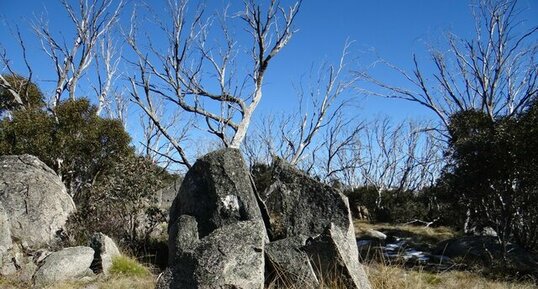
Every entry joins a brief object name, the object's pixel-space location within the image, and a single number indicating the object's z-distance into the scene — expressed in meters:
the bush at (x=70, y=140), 10.88
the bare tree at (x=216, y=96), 12.43
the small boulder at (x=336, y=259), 4.19
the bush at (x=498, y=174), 7.50
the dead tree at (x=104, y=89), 17.41
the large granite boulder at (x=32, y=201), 7.89
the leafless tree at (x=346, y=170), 29.00
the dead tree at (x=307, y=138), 17.16
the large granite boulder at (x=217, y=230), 3.84
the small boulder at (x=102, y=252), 6.62
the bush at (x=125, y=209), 8.46
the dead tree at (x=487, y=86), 14.18
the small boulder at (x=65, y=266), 6.05
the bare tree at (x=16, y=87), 13.87
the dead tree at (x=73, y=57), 15.30
